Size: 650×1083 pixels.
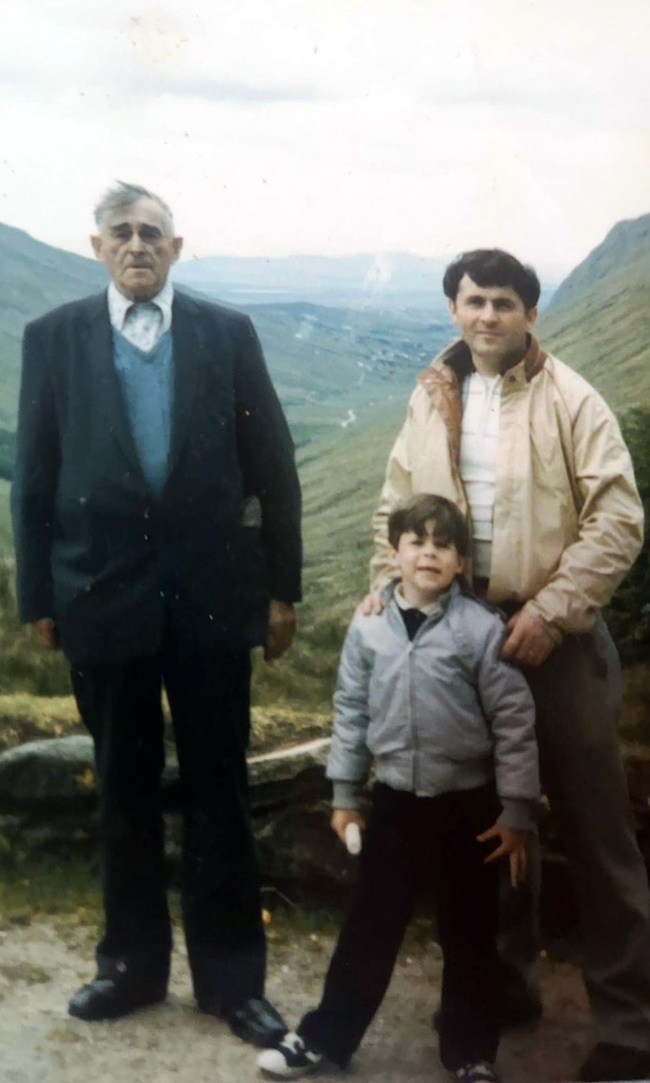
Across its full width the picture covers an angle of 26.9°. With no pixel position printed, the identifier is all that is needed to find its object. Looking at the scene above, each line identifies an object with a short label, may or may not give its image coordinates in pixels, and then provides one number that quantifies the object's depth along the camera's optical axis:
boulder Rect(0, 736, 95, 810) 3.20
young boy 3.03
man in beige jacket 3.06
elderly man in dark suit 3.01
